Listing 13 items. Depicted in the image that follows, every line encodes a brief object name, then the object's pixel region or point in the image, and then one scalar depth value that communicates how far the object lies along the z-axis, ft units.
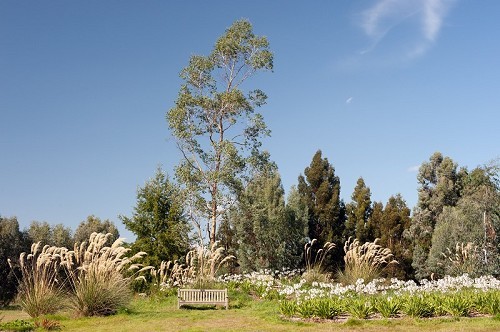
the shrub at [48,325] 33.68
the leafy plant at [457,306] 34.91
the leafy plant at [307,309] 35.45
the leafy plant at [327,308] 35.01
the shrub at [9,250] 72.64
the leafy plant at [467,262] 61.11
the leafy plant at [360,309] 34.76
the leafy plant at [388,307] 34.88
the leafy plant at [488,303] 35.37
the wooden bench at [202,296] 44.88
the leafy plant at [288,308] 36.45
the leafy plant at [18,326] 33.12
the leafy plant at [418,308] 34.73
